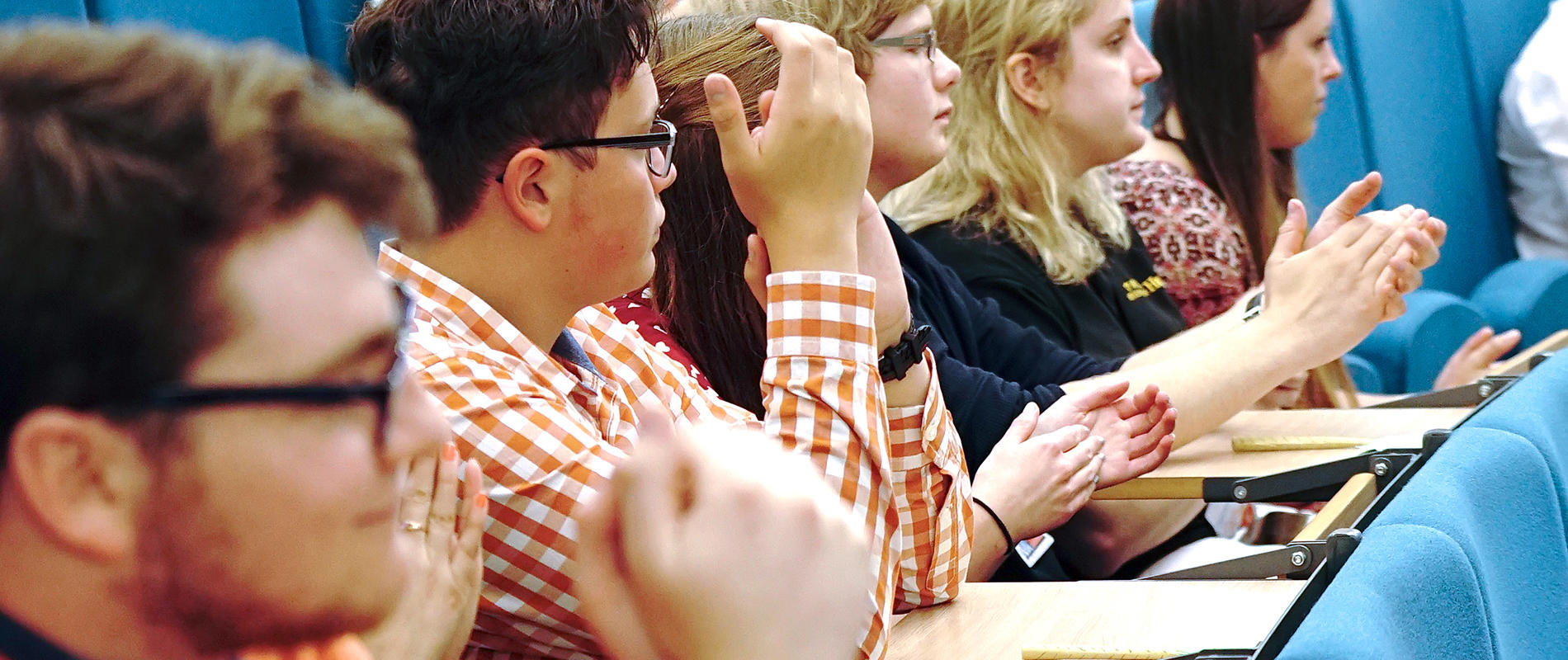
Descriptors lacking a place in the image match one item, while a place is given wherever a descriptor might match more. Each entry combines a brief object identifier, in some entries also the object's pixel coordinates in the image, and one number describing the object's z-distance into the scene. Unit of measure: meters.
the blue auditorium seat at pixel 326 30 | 4.10
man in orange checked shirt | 3.26
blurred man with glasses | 2.24
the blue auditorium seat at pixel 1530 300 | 7.13
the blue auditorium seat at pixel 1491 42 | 8.67
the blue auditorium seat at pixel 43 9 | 3.60
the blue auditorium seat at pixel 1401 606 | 2.96
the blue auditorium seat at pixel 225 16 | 3.75
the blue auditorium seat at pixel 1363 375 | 5.84
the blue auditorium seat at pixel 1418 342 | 6.14
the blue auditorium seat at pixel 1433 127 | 7.85
